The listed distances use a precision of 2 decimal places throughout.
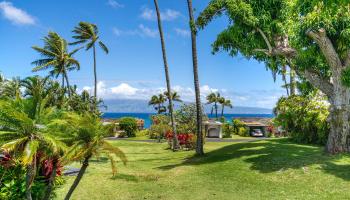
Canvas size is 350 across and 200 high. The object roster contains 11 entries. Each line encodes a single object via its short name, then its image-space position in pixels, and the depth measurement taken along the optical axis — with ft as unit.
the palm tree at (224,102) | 349.61
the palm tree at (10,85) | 177.95
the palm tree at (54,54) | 186.39
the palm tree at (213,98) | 357.37
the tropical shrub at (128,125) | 196.71
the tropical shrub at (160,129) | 151.23
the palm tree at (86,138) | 41.37
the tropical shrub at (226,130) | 188.71
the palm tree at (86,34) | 202.49
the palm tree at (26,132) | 36.40
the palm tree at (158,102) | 341.06
